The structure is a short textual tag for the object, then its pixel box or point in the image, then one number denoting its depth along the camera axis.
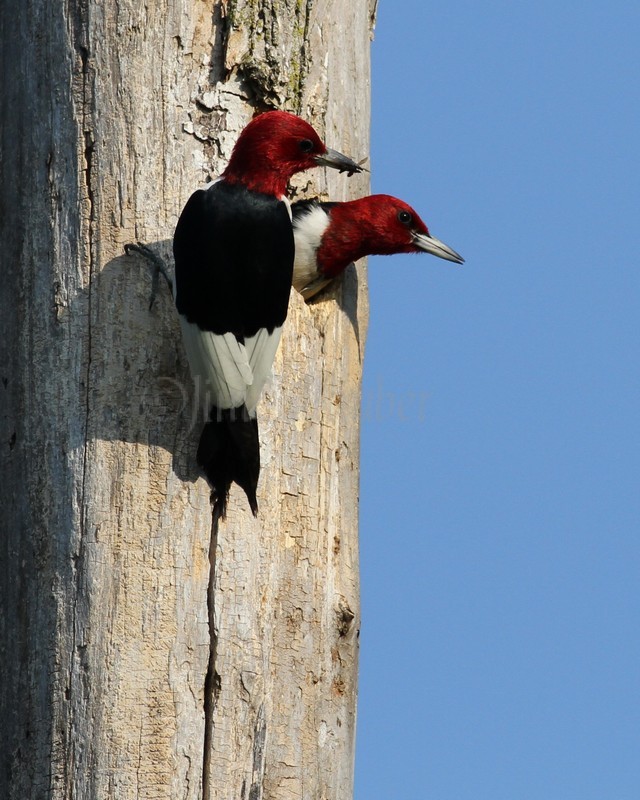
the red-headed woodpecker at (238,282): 7.05
